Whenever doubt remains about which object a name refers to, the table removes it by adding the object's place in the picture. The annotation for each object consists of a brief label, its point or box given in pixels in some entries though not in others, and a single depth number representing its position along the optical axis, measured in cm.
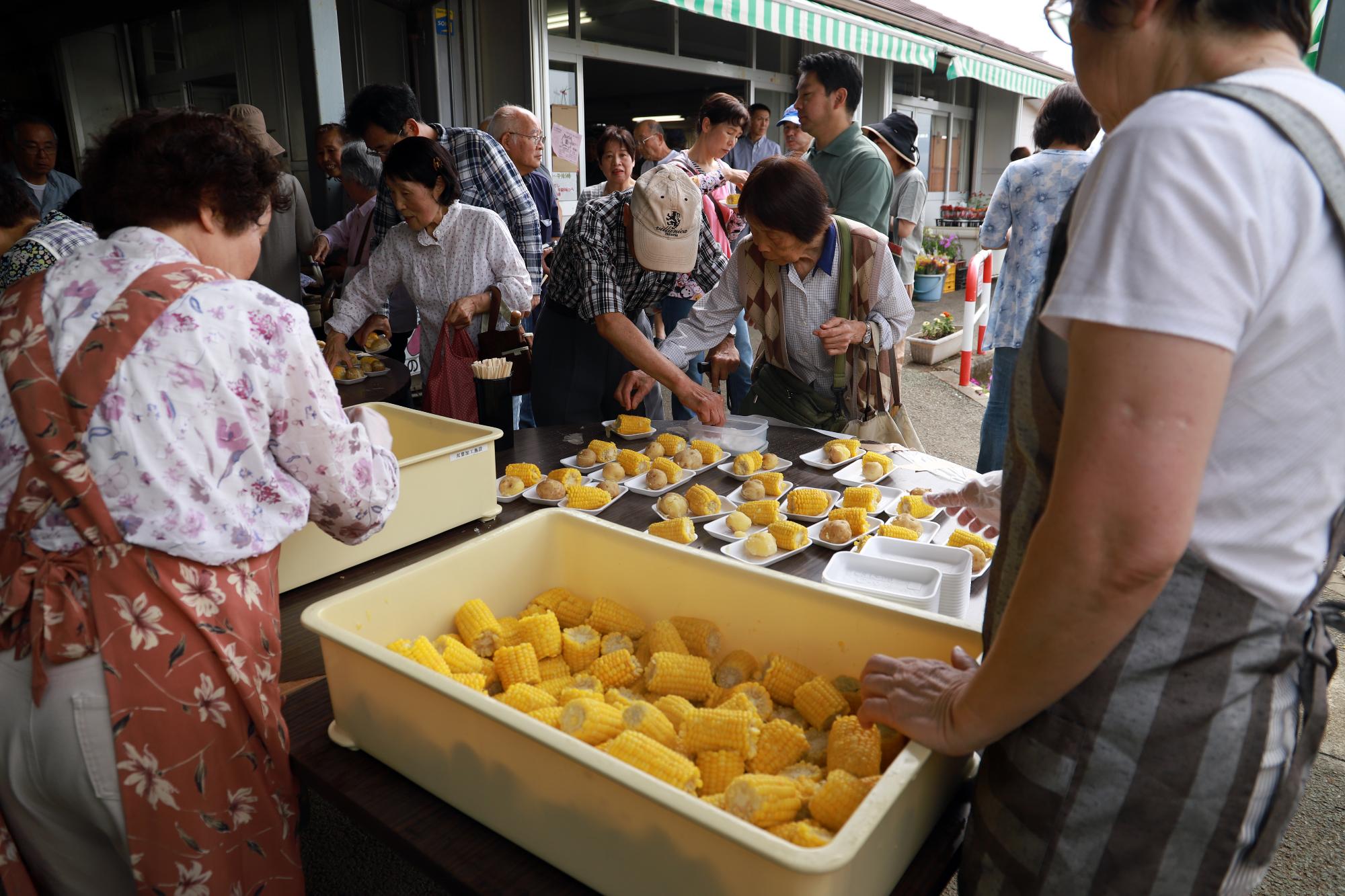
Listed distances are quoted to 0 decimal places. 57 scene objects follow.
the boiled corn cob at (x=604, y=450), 265
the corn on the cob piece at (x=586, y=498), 228
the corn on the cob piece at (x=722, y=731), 116
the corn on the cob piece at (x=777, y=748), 116
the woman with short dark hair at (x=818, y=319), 306
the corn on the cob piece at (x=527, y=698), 126
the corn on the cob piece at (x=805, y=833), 91
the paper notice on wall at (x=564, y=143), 727
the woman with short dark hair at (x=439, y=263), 357
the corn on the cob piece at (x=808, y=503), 222
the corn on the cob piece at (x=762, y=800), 100
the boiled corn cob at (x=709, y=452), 265
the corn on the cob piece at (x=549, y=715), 122
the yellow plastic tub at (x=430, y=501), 180
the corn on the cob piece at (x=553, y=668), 144
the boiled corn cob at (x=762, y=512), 217
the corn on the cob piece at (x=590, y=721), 115
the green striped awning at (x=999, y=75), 1175
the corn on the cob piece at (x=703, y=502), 224
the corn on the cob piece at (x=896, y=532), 206
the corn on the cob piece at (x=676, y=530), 204
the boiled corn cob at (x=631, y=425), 295
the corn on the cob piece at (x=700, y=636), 143
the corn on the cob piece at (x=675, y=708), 126
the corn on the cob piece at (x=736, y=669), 138
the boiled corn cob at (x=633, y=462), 257
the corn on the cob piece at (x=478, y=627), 145
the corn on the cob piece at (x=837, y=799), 101
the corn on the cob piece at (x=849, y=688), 126
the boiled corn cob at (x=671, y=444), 270
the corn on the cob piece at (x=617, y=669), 140
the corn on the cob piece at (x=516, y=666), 139
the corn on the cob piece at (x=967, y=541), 197
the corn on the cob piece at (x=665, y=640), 143
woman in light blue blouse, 405
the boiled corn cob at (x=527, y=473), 242
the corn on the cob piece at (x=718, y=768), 114
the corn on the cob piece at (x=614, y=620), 153
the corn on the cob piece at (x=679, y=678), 134
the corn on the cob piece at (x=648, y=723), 119
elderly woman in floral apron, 120
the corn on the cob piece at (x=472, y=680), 129
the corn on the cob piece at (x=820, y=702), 125
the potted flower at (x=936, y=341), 880
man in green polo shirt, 440
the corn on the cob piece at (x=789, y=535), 202
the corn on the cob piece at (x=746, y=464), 253
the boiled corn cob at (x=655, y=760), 107
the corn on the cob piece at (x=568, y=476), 244
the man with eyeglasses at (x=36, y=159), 583
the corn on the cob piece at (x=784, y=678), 133
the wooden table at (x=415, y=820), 104
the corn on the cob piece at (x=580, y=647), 147
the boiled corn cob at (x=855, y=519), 210
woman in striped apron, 68
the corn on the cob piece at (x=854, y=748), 110
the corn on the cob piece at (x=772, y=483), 237
